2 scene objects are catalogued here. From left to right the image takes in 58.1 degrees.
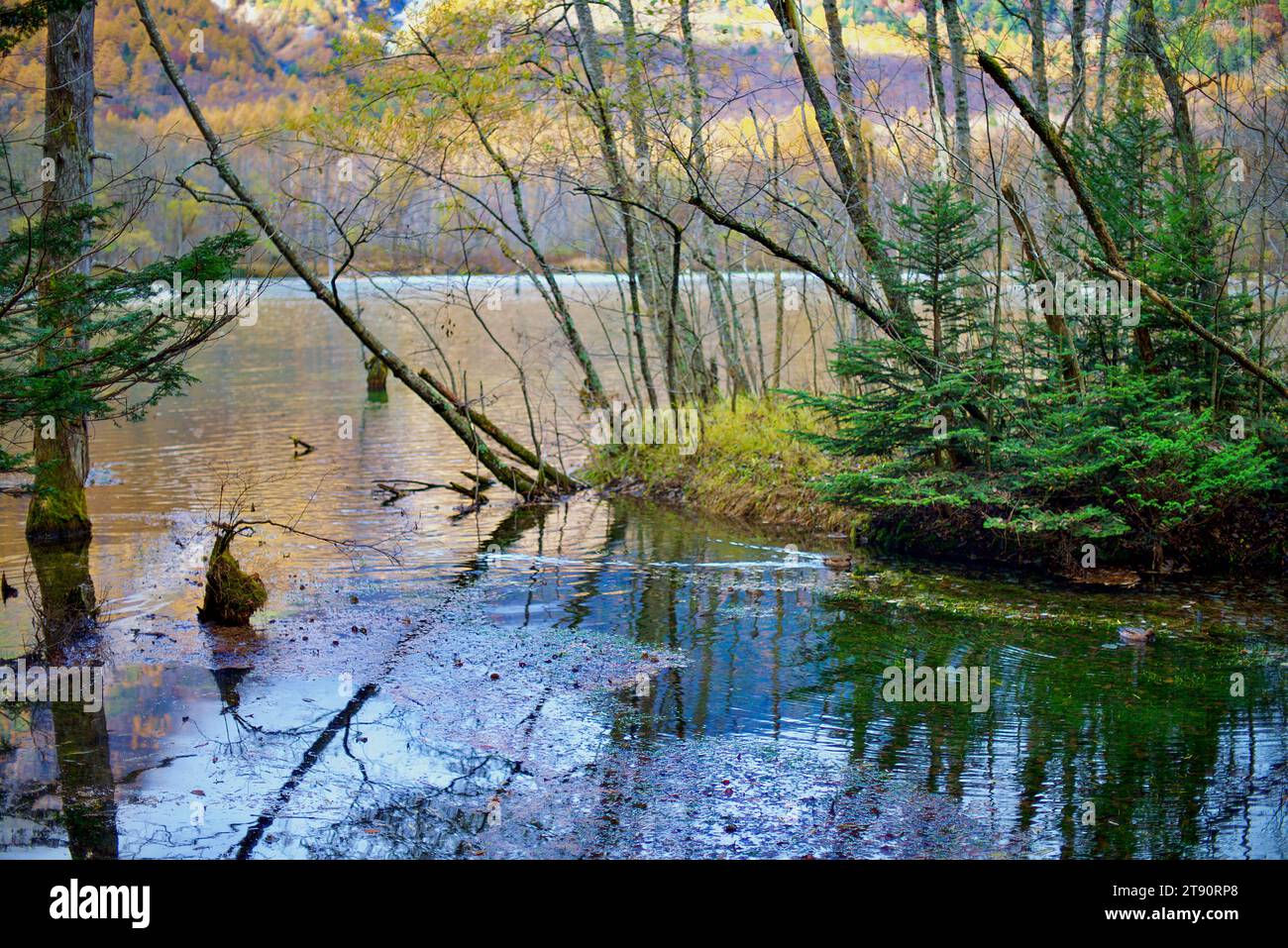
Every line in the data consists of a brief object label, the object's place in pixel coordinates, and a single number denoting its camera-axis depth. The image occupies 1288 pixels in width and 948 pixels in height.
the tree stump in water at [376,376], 27.56
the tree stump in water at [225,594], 9.52
